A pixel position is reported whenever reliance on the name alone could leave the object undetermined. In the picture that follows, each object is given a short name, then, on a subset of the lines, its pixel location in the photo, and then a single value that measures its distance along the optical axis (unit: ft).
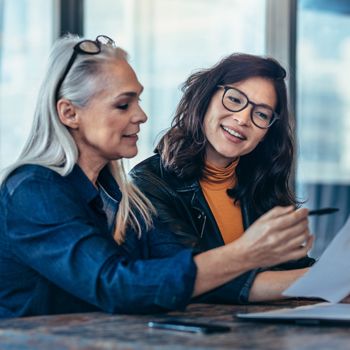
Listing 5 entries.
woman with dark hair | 6.36
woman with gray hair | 4.75
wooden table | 4.14
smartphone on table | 4.36
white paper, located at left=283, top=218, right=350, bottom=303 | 4.82
